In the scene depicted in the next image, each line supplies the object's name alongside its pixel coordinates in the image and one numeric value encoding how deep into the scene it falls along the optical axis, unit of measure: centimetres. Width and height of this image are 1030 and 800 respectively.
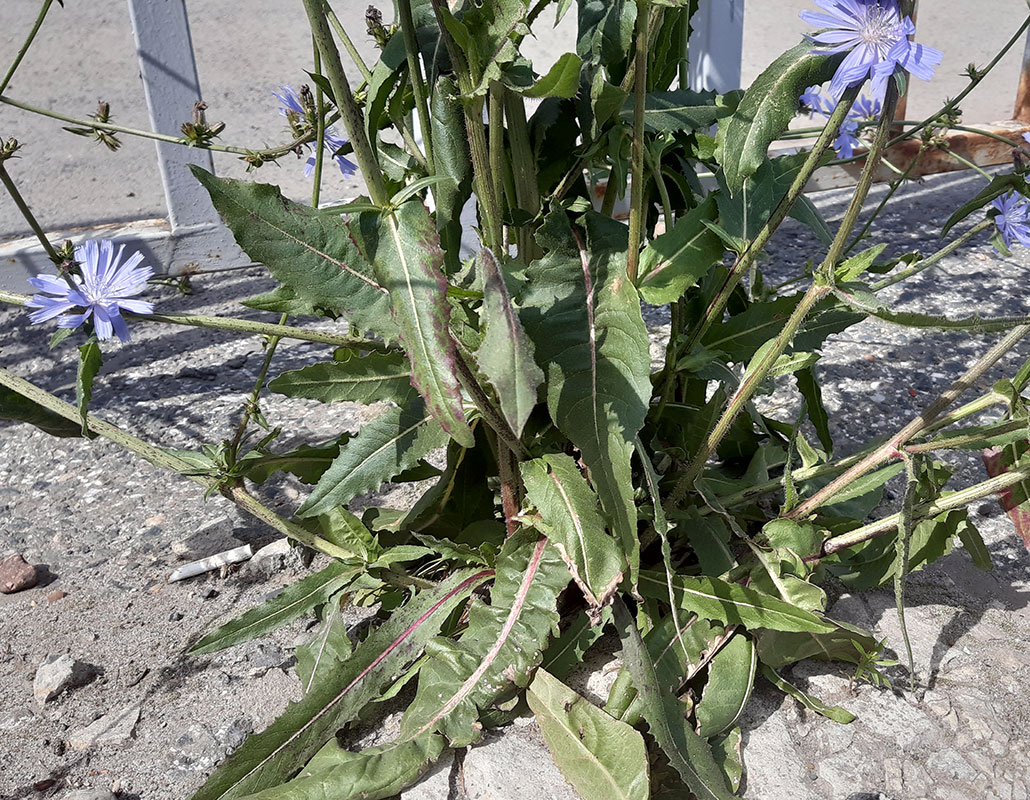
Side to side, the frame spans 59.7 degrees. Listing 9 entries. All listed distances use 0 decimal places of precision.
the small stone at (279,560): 47
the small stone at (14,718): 38
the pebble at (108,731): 36
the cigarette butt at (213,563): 47
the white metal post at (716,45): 87
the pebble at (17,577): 46
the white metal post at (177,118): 82
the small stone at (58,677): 39
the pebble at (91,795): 33
